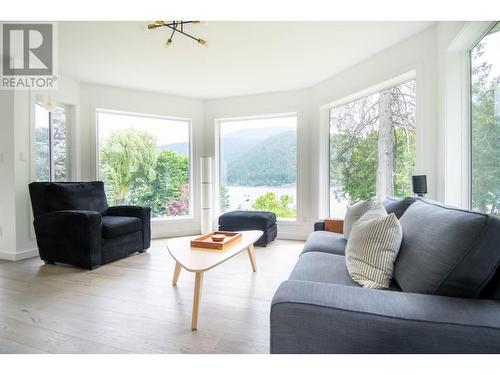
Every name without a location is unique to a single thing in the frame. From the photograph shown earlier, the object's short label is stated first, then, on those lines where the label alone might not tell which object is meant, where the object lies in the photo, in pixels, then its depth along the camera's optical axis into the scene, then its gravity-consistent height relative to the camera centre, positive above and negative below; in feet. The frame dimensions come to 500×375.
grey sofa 2.99 -1.46
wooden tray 7.27 -1.59
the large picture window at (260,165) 15.38 +1.20
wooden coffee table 5.84 -1.73
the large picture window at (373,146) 10.10 +1.64
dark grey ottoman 13.02 -1.82
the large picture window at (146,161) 14.48 +1.39
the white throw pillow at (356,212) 7.37 -0.75
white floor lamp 15.53 -0.58
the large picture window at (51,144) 11.89 +1.93
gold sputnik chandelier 7.49 +4.72
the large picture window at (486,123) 6.38 +1.54
